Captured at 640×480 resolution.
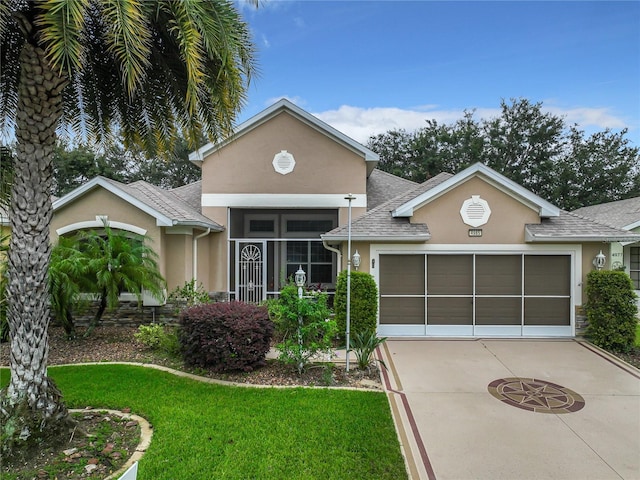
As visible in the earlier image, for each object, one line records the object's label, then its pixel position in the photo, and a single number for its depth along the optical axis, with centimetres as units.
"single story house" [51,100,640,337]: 1096
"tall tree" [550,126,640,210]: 3159
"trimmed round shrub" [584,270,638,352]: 968
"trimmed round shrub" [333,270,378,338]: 1009
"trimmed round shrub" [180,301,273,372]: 759
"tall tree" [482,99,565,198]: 3419
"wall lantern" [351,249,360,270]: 1075
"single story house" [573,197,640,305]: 1639
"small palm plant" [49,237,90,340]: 878
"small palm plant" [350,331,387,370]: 809
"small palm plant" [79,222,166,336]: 925
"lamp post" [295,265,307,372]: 764
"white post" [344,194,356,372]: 797
